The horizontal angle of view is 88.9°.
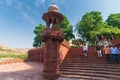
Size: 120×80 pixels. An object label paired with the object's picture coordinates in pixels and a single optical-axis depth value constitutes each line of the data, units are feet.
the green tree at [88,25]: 36.49
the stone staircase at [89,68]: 13.33
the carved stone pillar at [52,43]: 14.69
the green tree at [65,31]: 38.51
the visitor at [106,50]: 18.96
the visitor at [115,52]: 15.56
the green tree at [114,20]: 43.56
